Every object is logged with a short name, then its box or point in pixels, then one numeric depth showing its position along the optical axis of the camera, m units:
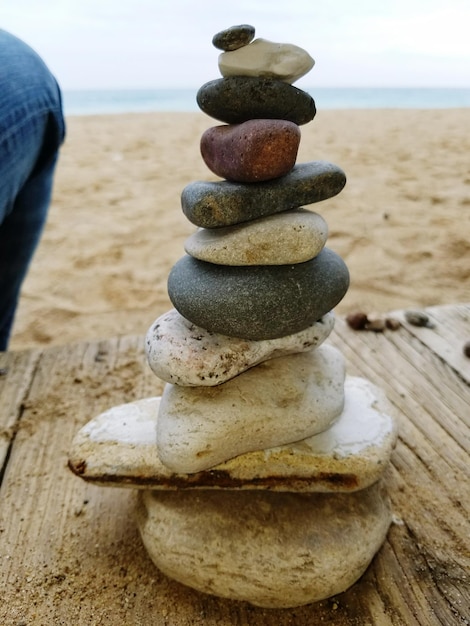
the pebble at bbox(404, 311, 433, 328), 0.41
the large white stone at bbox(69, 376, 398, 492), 0.23
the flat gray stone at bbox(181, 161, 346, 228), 0.21
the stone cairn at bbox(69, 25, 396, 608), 0.21
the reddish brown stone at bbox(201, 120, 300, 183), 0.20
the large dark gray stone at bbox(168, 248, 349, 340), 0.22
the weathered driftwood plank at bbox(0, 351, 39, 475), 0.31
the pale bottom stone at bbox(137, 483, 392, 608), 0.22
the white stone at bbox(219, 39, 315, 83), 0.20
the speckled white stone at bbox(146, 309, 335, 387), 0.22
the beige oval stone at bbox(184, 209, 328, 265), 0.21
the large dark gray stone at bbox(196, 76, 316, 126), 0.21
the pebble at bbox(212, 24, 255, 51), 0.20
